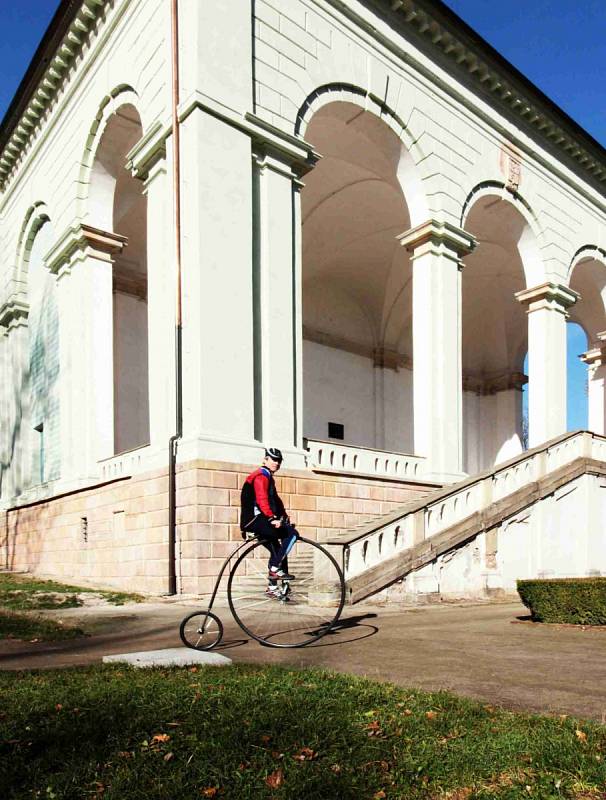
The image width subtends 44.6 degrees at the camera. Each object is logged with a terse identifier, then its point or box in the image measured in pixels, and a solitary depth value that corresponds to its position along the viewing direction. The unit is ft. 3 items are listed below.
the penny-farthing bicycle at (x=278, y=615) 23.34
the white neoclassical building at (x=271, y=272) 43.11
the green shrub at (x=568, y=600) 29.73
